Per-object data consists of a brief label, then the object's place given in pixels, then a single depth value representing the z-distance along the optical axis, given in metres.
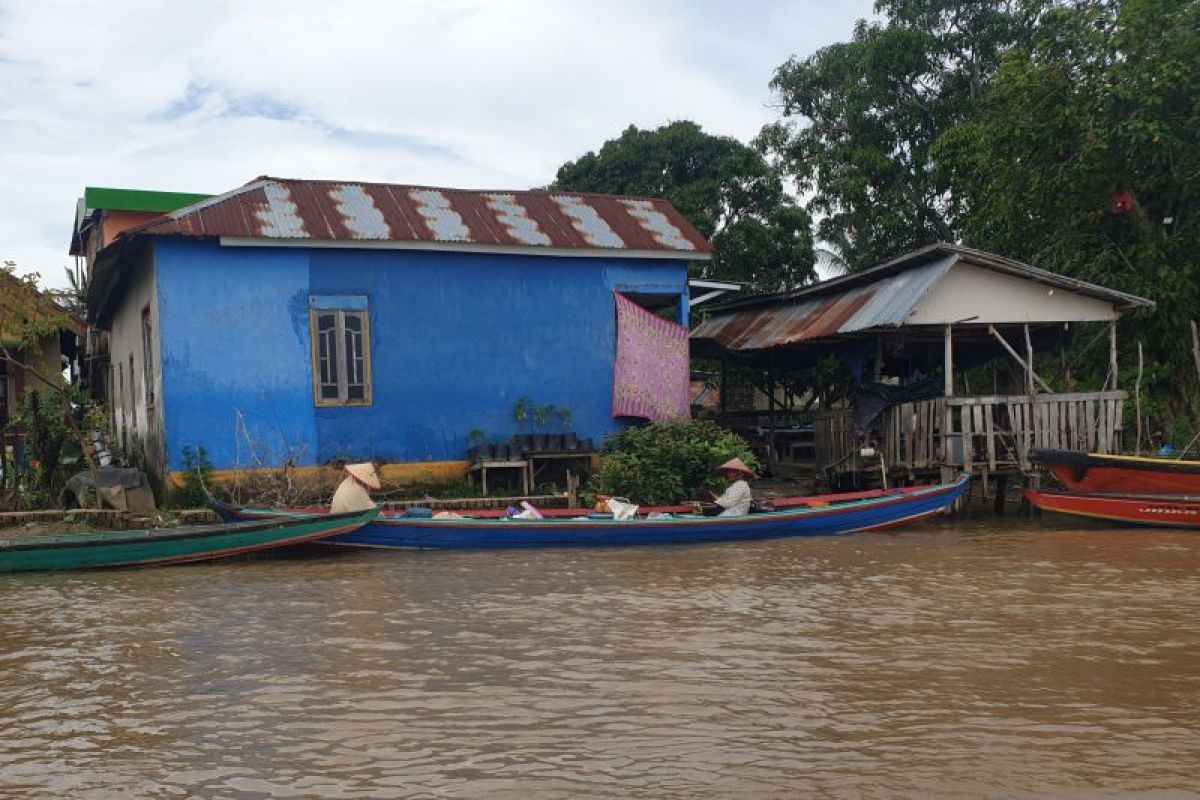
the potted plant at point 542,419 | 14.46
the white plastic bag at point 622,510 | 11.95
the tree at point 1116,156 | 15.45
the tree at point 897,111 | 22.42
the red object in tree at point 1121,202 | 16.06
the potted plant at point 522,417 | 14.37
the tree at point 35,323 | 12.59
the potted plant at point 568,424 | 14.43
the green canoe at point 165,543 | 10.16
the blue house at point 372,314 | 13.09
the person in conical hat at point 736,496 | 11.89
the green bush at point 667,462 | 13.14
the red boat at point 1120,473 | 12.71
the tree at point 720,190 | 24.77
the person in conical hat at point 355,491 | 11.28
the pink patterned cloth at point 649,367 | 14.87
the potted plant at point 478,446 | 13.97
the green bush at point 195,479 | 12.72
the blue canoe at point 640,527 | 11.23
